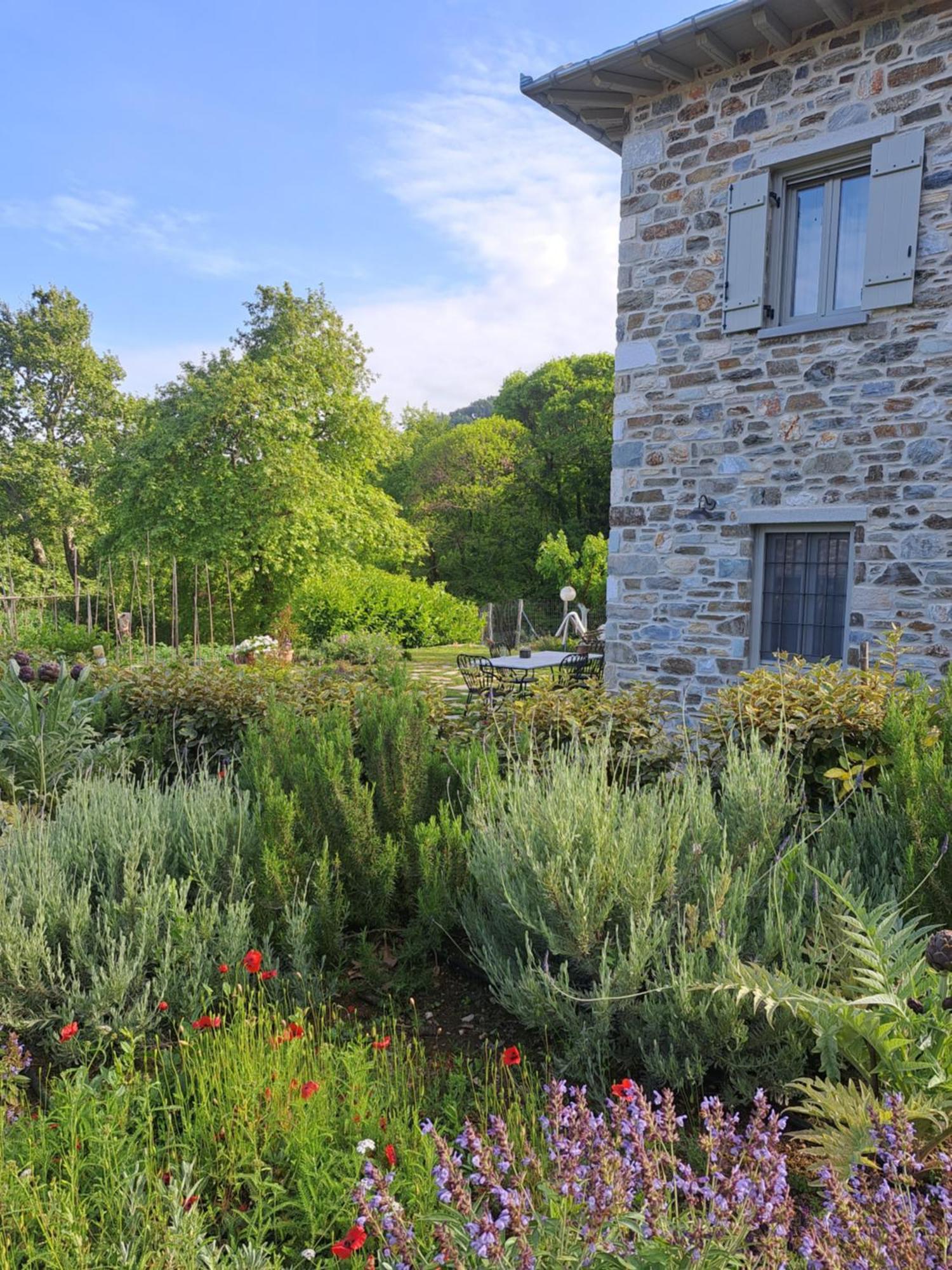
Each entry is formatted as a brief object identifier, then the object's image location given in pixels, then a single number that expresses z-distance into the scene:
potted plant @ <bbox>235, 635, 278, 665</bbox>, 10.94
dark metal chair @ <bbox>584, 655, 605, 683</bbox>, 9.22
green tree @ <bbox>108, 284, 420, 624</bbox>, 17.03
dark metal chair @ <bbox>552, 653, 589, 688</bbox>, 7.26
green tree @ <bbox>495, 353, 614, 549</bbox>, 28.44
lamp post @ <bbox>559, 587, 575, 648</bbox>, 13.95
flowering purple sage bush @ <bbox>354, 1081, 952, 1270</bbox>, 1.25
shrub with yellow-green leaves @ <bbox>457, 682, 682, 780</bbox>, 4.14
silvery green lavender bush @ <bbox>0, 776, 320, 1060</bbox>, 2.46
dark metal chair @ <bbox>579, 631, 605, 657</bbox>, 11.41
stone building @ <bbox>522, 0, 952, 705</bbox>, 5.88
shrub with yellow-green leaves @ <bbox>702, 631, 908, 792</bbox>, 3.83
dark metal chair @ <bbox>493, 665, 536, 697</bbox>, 7.96
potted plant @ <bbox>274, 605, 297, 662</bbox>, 12.04
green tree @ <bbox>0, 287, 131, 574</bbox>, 25.33
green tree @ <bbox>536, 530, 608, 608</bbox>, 20.38
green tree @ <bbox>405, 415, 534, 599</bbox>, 29.19
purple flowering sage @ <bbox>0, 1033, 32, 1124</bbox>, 1.99
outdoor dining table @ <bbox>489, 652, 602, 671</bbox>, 8.54
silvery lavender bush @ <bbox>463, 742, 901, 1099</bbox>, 2.20
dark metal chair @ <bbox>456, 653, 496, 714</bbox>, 7.64
